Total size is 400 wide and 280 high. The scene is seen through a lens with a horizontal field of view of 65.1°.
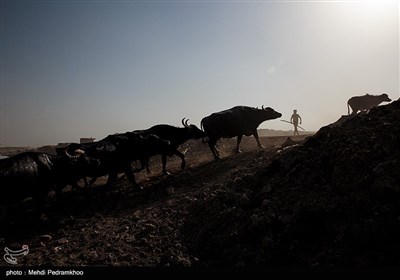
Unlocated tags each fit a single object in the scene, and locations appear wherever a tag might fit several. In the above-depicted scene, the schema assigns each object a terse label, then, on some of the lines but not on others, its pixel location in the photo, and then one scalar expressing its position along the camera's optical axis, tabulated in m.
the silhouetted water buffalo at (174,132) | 13.98
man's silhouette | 21.86
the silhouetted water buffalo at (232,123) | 14.35
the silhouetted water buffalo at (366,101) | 21.42
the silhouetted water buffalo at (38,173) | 7.54
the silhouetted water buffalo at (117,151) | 10.48
